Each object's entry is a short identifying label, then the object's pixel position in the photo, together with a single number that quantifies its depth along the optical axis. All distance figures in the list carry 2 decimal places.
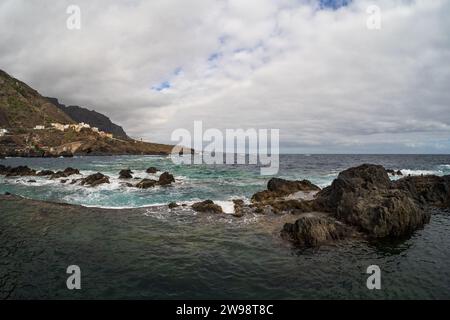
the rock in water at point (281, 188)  34.25
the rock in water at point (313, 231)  19.14
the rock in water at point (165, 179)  45.26
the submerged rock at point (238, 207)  26.74
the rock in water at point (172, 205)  29.23
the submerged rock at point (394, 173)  65.82
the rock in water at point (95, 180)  43.64
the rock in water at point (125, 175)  52.42
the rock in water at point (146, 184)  42.58
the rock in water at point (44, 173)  57.75
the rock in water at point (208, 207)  28.09
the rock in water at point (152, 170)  63.77
